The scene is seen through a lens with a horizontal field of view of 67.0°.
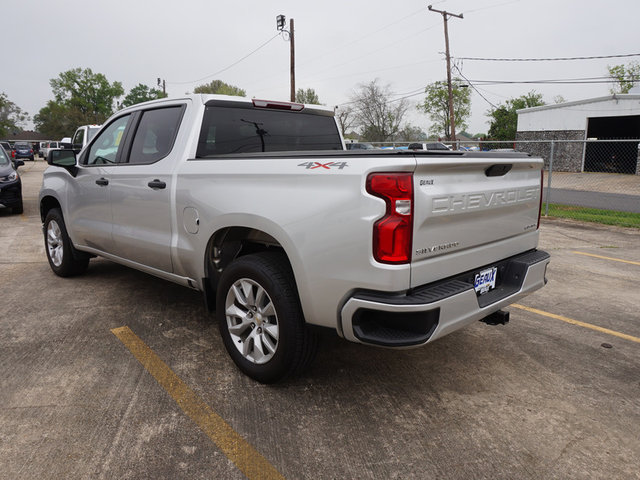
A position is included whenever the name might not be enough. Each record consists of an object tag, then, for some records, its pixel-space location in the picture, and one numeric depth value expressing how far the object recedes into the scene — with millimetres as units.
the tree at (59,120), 82825
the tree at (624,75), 56062
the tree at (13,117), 93456
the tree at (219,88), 91350
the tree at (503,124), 53656
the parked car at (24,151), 44000
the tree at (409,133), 63028
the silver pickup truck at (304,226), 2477
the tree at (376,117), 62500
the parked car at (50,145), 44125
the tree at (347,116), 64125
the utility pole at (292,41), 28031
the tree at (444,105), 59062
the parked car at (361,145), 26447
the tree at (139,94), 108731
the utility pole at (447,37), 30062
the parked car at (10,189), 11008
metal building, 28641
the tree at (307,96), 85450
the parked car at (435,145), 22350
